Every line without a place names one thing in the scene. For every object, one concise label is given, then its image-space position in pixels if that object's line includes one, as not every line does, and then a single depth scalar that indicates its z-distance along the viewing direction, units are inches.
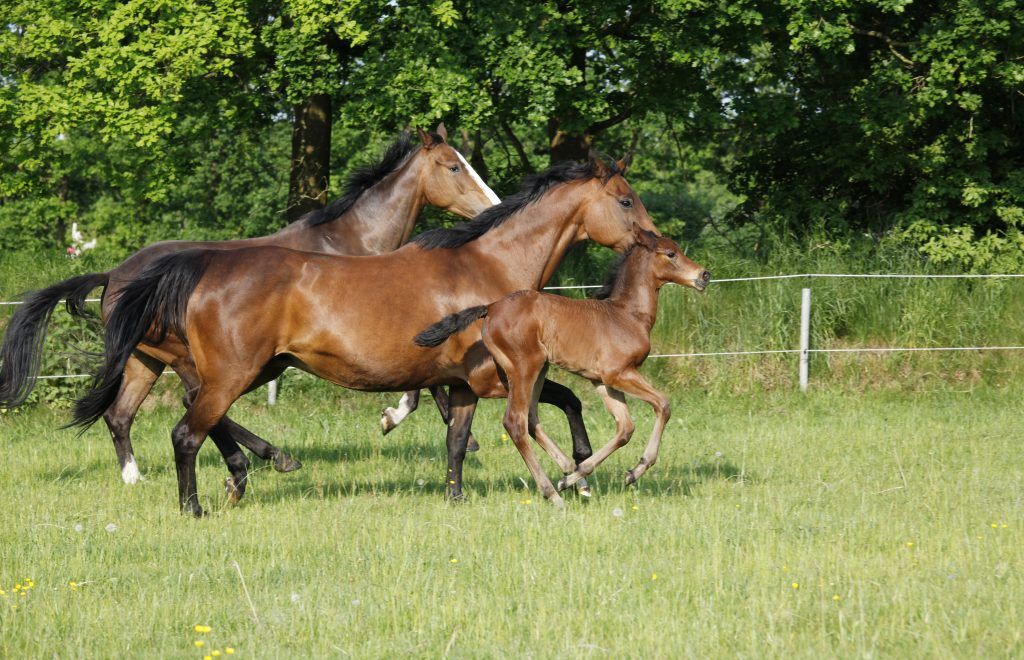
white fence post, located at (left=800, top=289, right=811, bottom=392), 1082.1
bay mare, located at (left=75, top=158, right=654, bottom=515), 576.7
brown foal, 583.5
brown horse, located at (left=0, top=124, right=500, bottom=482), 697.0
